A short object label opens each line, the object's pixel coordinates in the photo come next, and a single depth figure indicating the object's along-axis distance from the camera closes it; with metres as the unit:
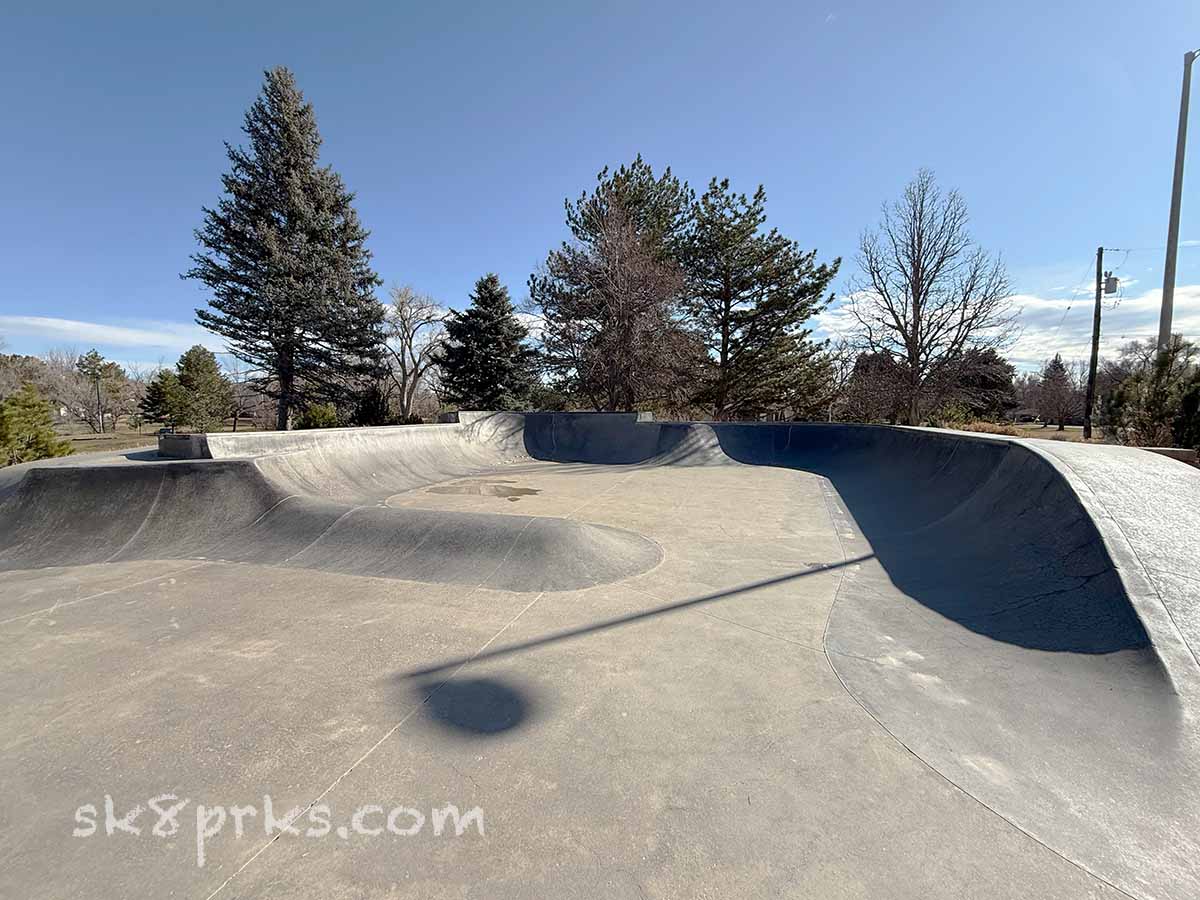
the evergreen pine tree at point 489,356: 24.75
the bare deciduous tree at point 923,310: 14.83
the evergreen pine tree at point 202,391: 30.41
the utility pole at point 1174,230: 12.39
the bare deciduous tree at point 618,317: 18.84
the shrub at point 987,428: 15.79
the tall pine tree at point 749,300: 21.81
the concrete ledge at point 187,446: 7.08
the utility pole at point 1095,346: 17.27
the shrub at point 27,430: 10.57
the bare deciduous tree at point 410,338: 30.56
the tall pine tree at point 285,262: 19.16
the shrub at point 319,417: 20.88
